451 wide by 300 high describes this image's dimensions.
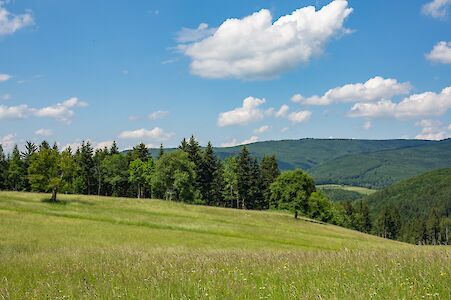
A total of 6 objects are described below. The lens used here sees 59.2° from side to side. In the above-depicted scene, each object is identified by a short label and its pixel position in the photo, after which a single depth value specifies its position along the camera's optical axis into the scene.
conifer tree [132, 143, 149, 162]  109.81
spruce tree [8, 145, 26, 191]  103.00
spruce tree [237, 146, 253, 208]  104.88
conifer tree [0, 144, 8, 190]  108.12
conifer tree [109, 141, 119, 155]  119.00
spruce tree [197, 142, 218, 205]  102.56
